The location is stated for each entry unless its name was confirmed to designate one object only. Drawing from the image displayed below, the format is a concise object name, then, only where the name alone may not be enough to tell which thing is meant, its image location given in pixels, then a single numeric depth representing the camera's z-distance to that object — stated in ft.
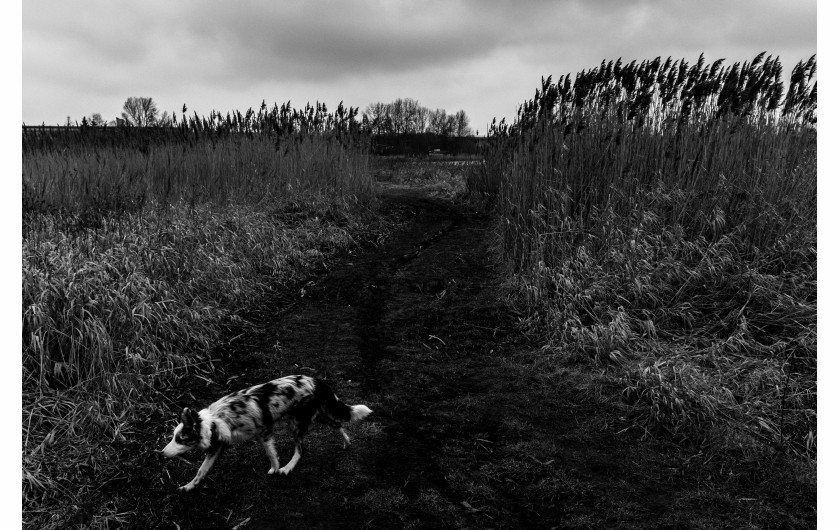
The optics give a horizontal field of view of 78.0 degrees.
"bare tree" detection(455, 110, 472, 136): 183.25
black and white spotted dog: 8.97
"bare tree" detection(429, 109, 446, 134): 187.77
